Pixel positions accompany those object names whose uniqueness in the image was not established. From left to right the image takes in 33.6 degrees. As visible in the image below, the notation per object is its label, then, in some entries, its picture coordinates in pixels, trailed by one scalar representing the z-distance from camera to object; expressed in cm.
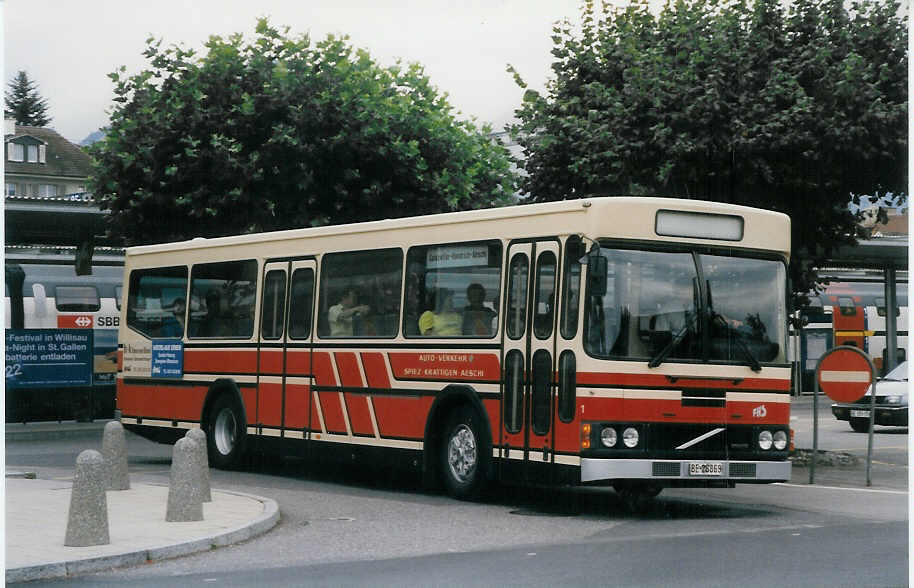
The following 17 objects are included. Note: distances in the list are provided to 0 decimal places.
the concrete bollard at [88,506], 1052
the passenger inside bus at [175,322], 1942
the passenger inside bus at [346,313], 1620
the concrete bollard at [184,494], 1210
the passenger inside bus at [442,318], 1461
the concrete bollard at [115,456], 1482
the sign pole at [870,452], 1726
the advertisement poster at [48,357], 2909
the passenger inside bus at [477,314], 1416
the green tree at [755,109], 1867
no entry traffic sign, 1700
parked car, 3014
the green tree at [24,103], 6850
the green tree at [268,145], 2628
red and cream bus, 1288
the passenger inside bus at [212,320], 1867
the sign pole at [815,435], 1716
